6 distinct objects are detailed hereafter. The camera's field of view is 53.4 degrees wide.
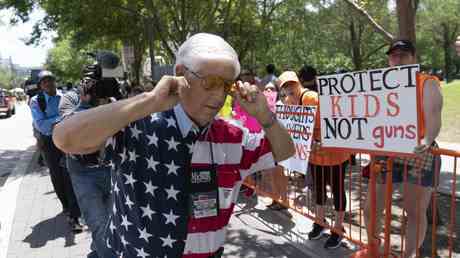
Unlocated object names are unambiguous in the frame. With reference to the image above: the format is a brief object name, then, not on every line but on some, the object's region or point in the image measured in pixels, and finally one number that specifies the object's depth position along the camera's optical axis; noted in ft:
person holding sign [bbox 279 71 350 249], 14.88
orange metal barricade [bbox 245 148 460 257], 11.51
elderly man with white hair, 5.04
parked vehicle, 95.86
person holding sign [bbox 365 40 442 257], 10.89
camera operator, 11.75
